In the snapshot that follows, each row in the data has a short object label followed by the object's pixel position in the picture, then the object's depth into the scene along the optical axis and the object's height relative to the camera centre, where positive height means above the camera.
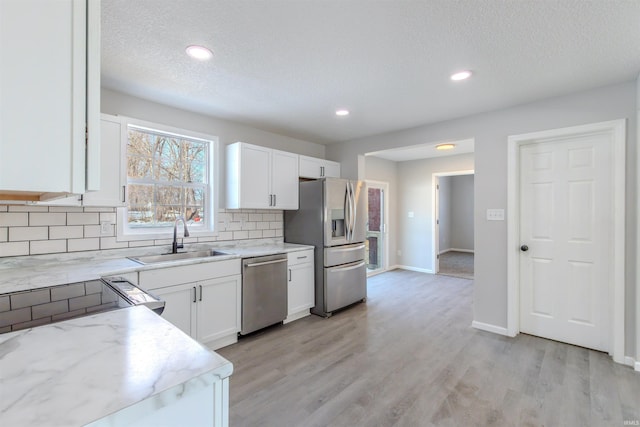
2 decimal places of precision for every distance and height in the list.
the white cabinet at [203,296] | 2.46 -0.74
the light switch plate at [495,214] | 3.17 +0.00
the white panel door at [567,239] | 2.75 -0.24
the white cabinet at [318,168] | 4.11 +0.67
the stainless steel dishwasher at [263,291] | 3.03 -0.82
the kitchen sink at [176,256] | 2.80 -0.42
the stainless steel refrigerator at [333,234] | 3.74 -0.27
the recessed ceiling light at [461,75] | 2.38 +1.12
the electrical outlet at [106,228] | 2.67 -0.13
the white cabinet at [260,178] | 3.41 +0.44
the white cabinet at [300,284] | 3.50 -0.85
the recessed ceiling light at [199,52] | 2.02 +1.12
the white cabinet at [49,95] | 0.55 +0.23
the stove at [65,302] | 1.15 -0.40
